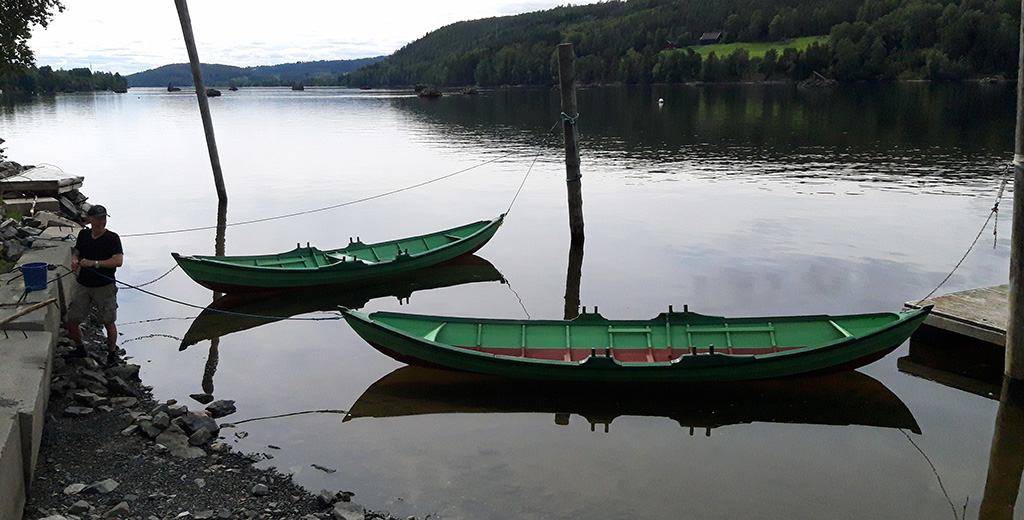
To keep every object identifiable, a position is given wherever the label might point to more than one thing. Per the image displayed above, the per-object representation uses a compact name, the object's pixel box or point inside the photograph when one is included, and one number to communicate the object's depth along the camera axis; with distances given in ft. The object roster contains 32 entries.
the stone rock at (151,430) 35.94
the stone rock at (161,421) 36.65
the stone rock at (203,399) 44.41
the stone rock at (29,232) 58.15
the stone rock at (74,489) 29.30
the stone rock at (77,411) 36.74
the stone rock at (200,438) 36.32
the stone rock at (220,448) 36.24
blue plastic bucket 40.16
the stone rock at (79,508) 27.89
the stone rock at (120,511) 28.35
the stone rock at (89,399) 38.42
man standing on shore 40.81
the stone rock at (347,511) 30.22
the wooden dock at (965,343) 45.42
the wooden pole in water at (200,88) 92.37
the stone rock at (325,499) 31.45
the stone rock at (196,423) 37.47
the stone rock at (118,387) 41.83
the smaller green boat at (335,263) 60.34
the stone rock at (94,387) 40.52
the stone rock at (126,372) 44.14
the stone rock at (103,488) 29.76
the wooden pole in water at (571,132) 73.20
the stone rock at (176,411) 38.50
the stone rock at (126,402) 39.88
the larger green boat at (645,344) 42.11
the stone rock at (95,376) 41.55
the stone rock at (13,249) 50.41
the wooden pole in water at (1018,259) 39.70
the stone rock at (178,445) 34.78
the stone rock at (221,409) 41.96
